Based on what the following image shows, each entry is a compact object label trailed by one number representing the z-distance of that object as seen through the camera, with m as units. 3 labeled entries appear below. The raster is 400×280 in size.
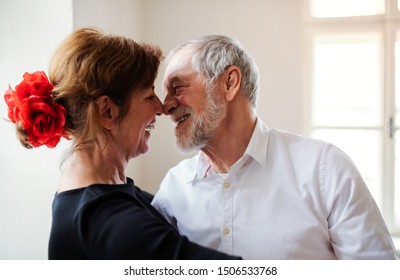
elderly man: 1.17
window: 2.20
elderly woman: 0.86
